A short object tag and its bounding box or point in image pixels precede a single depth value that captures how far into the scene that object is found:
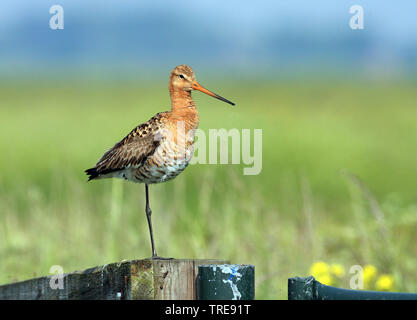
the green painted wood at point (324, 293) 7.45
